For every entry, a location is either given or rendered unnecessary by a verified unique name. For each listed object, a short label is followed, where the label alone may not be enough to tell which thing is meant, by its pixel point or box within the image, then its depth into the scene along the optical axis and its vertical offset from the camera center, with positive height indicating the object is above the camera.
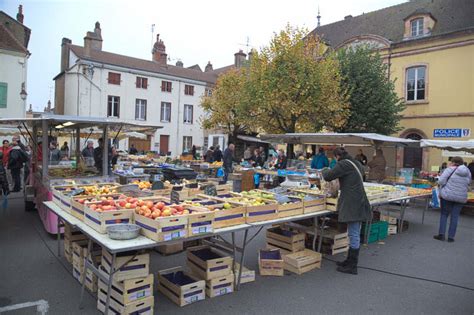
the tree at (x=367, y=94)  17.42 +3.19
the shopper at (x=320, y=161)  12.05 -0.16
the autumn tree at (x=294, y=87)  15.58 +3.02
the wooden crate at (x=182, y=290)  4.04 -1.61
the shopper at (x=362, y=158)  14.09 +0.00
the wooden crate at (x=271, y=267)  5.03 -1.58
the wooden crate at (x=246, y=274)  4.71 -1.61
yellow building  18.34 +5.09
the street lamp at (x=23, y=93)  22.42 +3.32
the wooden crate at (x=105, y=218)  3.79 -0.76
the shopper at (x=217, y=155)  18.59 -0.11
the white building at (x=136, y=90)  29.45 +5.31
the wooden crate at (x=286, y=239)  5.57 -1.34
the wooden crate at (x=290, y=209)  4.97 -0.77
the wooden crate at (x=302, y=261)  5.16 -1.56
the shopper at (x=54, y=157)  8.23 -0.26
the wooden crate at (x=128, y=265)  3.62 -1.22
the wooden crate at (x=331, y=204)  5.66 -0.75
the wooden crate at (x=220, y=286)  4.28 -1.62
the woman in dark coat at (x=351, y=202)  5.08 -0.64
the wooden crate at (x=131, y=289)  3.60 -1.45
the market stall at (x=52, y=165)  6.85 -0.42
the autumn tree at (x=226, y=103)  23.31 +3.38
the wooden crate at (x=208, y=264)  4.29 -1.37
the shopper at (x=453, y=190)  6.83 -0.56
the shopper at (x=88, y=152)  10.38 -0.11
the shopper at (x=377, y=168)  11.57 -0.32
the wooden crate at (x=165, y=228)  3.59 -0.80
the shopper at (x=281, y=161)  14.19 -0.25
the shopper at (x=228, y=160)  13.47 -0.26
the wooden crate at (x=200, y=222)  3.84 -0.78
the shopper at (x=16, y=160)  10.13 -0.42
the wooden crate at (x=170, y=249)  5.74 -1.60
